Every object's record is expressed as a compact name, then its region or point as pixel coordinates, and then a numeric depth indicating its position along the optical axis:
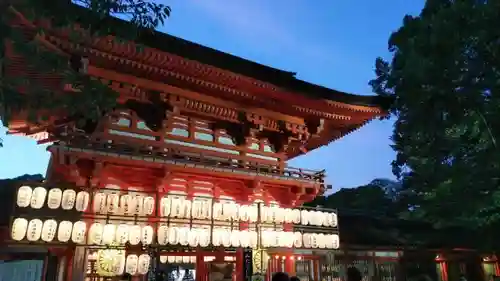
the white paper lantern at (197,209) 10.80
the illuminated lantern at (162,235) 10.15
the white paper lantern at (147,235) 9.88
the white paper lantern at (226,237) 11.19
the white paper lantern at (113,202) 9.66
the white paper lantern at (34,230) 8.66
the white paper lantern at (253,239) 11.71
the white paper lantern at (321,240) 13.41
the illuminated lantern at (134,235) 9.70
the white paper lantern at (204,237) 10.79
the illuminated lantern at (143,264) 9.91
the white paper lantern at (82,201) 9.34
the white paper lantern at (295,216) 12.98
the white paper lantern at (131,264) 9.76
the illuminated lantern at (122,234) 9.55
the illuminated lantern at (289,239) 12.45
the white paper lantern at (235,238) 11.35
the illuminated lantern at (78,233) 9.13
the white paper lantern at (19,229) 8.46
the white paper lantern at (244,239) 11.54
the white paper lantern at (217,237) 11.02
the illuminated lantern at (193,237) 10.58
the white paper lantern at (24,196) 8.77
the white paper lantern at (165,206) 10.34
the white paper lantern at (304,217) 13.18
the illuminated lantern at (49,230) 8.84
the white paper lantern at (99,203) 9.52
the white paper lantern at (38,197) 8.91
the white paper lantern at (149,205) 10.11
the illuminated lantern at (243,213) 11.72
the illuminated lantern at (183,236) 10.45
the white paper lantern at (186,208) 10.66
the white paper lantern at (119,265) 9.52
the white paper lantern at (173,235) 10.28
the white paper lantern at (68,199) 9.19
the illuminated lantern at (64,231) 8.98
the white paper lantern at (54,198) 9.06
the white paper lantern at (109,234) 9.44
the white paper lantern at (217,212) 11.17
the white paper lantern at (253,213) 11.93
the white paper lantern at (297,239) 12.79
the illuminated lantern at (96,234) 9.40
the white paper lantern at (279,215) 12.50
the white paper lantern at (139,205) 9.97
